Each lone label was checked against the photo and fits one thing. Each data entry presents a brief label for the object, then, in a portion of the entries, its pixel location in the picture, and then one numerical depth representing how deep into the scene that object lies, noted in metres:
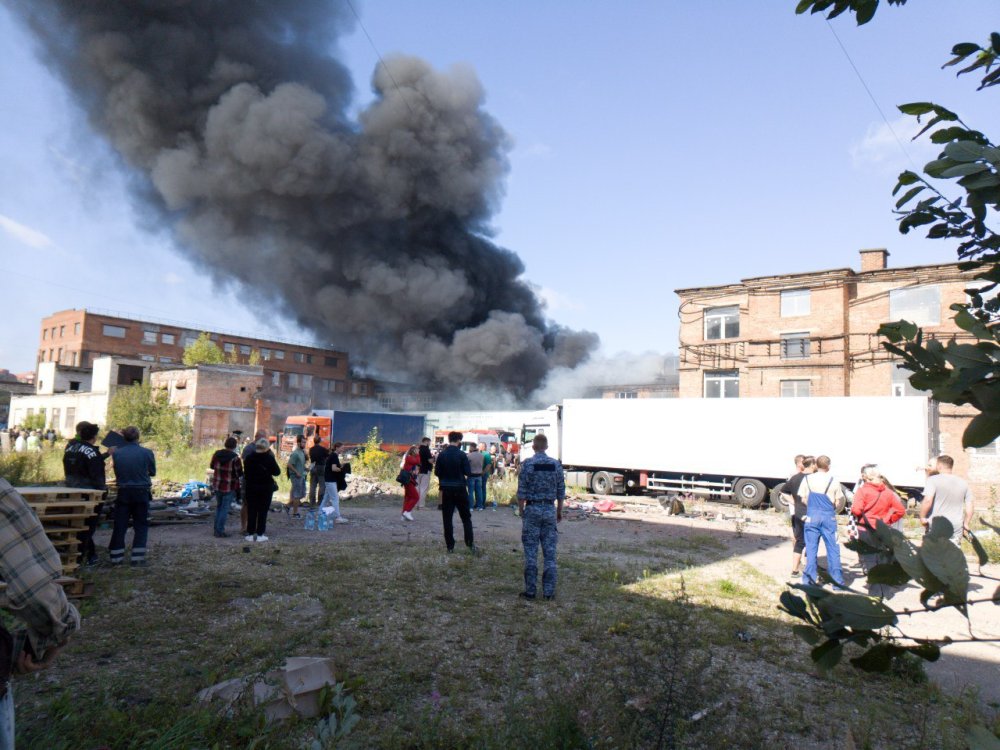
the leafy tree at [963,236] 1.17
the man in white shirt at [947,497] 7.03
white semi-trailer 15.59
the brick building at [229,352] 54.09
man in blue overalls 6.85
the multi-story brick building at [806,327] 23.58
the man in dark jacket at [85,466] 7.49
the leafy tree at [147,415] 30.80
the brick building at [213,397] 34.28
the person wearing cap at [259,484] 9.18
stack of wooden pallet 6.01
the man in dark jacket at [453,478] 8.44
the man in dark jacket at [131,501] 7.41
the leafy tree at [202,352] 49.03
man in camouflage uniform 6.43
